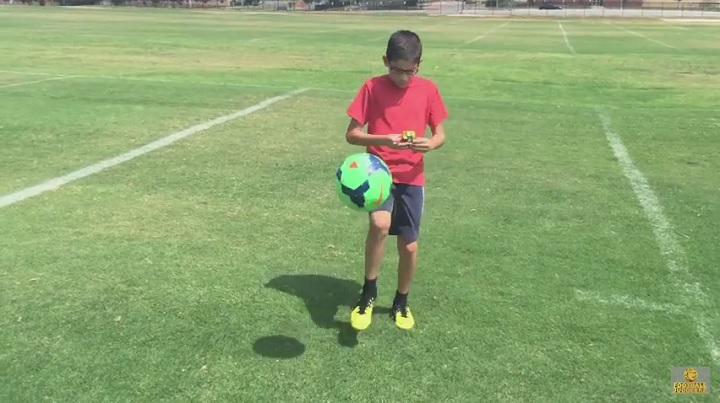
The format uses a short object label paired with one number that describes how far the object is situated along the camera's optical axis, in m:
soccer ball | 3.62
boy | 3.87
